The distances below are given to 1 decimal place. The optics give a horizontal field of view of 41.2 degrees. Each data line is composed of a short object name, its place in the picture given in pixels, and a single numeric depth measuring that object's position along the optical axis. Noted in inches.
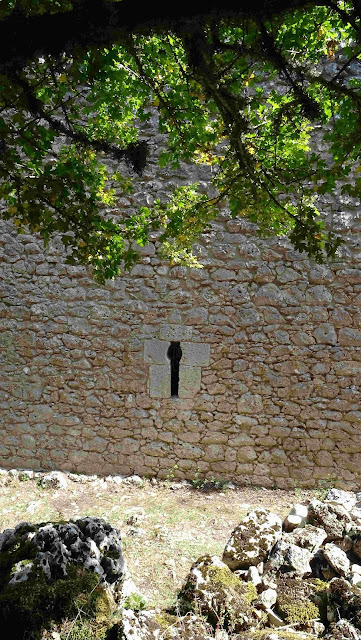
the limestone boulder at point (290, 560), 123.6
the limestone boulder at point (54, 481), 233.8
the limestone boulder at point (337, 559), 121.3
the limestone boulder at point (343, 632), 98.4
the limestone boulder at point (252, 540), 131.4
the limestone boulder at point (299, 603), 109.3
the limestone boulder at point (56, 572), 95.1
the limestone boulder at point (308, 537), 134.0
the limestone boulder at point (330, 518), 139.9
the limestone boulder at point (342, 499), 164.1
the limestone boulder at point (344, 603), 104.6
